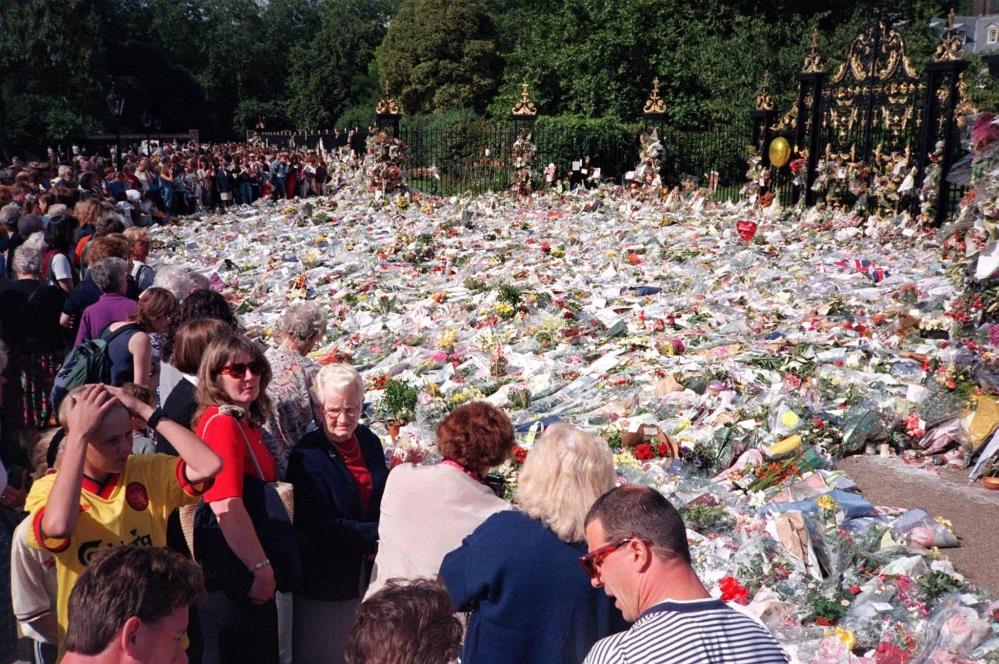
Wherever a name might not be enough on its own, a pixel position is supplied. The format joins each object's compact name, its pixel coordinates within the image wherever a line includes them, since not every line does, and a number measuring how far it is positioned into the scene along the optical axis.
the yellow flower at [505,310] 9.74
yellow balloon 19.78
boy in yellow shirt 2.85
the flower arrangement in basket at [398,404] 7.27
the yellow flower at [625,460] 6.18
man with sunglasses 2.15
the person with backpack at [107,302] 5.54
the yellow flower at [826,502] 5.34
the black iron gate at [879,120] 16.22
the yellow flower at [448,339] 9.06
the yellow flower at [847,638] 4.20
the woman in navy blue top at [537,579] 2.80
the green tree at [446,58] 44.38
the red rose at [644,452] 6.27
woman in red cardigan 3.40
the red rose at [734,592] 4.63
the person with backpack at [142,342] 4.97
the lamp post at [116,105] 24.28
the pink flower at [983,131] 7.37
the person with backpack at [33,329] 6.44
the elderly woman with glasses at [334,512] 3.71
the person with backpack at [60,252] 7.15
